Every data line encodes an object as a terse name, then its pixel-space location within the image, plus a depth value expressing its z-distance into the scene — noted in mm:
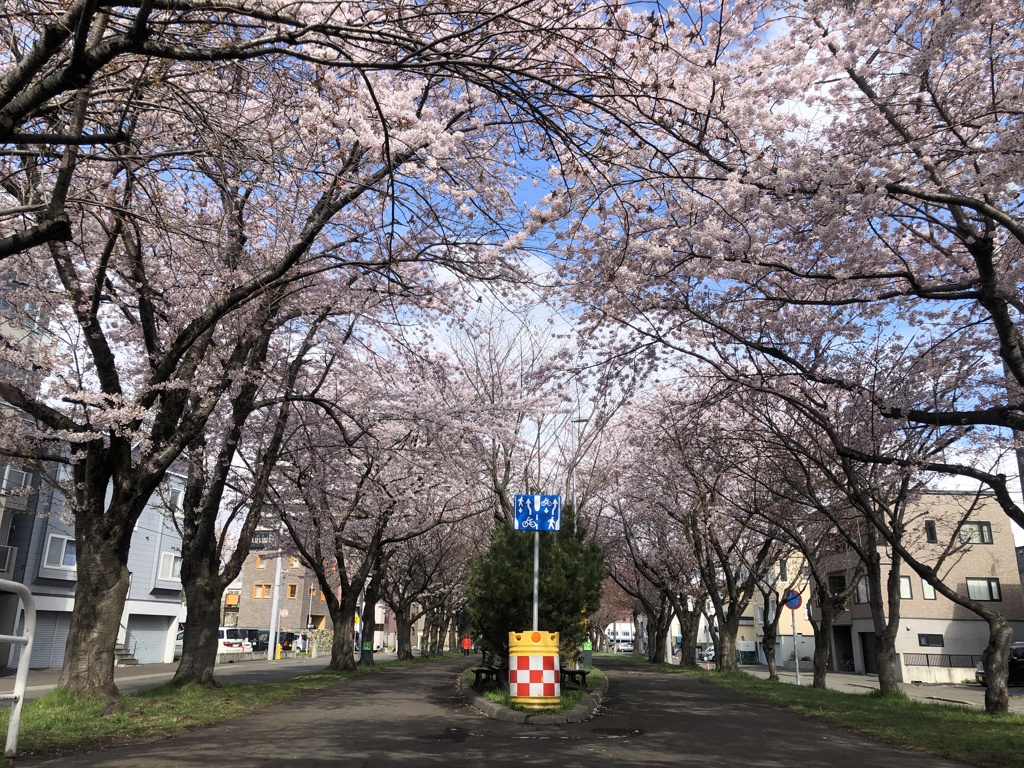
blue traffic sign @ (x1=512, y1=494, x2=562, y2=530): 12383
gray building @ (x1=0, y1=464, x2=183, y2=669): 25672
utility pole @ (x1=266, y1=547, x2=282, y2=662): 36238
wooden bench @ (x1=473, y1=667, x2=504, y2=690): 15490
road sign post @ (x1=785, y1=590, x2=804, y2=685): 22719
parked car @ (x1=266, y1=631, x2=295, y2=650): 46288
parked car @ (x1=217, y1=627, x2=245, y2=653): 37484
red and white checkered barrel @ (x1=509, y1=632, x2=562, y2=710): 11391
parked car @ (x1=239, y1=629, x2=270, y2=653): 46031
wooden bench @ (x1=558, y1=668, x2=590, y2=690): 15401
